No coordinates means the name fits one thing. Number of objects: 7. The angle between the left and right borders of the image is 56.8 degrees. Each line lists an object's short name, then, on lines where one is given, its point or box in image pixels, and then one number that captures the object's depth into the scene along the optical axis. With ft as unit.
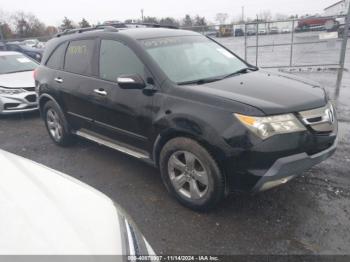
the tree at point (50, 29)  170.58
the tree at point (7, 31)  140.41
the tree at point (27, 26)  155.68
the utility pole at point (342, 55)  25.40
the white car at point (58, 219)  4.78
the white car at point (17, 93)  23.20
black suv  9.19
